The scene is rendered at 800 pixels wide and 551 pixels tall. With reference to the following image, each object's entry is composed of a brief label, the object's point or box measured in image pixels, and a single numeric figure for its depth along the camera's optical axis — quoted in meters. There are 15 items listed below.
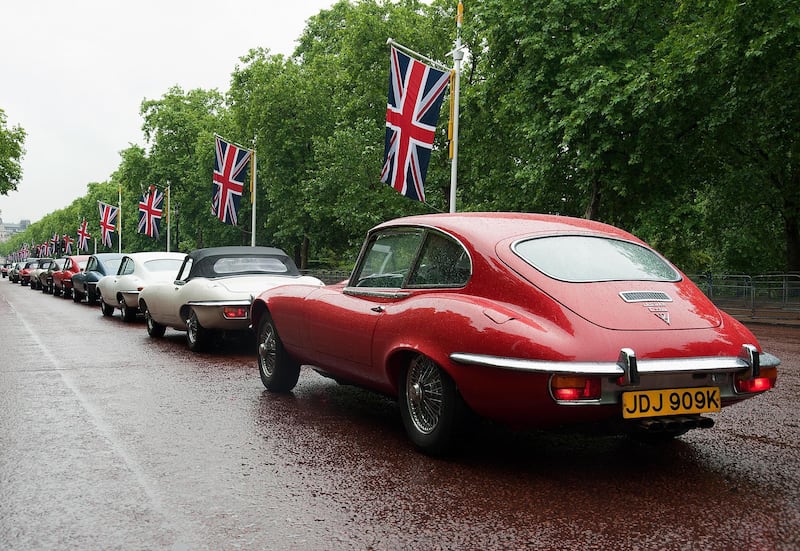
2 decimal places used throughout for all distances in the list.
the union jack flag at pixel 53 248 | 99.72
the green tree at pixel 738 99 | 19.17
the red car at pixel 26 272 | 47.98
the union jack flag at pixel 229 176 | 31.53
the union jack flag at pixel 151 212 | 46.81
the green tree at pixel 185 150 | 59.81
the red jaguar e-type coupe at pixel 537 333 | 4.32
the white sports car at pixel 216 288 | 10.38
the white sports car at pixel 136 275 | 15.84
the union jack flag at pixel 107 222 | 55.34
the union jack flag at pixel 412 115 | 18.12
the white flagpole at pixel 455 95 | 20.83
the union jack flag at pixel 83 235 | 70.25
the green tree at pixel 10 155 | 56.81
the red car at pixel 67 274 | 26.58
